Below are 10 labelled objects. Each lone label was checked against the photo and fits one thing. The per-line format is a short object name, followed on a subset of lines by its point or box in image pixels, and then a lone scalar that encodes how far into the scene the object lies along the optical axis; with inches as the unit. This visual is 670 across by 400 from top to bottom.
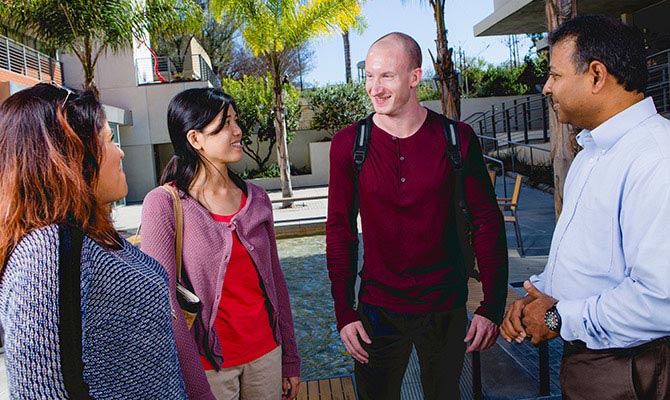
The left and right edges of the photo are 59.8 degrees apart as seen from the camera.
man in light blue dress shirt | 63.5
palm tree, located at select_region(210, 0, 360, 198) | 655.8
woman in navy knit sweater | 49.0
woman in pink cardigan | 85.8
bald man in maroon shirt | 94.6
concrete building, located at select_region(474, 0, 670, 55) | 661.3
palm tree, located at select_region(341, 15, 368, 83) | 1710.1
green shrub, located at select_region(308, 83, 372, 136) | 1064.8
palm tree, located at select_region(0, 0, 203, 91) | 486.0
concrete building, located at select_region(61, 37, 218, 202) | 965.8
